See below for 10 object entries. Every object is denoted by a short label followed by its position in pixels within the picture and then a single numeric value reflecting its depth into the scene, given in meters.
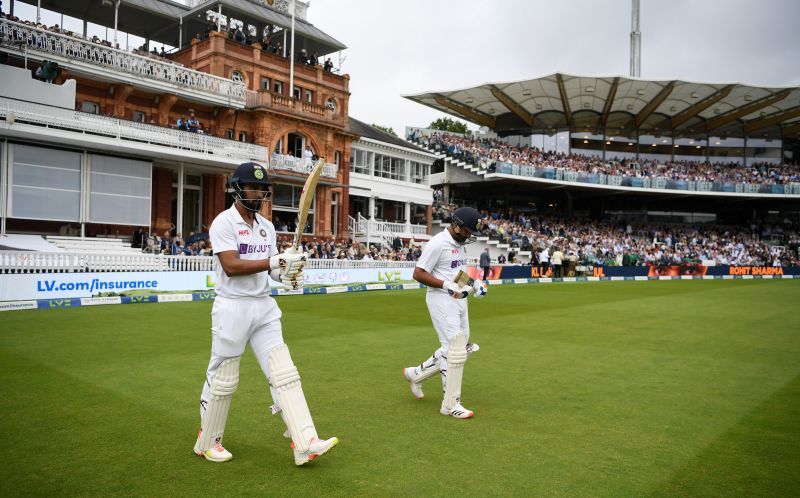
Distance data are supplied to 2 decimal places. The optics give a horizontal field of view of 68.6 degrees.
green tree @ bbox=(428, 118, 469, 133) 77.56
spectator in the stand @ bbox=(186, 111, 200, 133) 27.05
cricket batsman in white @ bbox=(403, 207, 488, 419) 6.19
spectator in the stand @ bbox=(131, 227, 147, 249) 25.80
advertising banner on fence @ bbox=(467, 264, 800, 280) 31.72
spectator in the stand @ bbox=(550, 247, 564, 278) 33.81
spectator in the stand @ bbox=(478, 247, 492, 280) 29.33
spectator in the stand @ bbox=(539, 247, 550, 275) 33.59
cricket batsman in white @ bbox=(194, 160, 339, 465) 4.56
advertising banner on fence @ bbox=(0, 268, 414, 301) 15.52
